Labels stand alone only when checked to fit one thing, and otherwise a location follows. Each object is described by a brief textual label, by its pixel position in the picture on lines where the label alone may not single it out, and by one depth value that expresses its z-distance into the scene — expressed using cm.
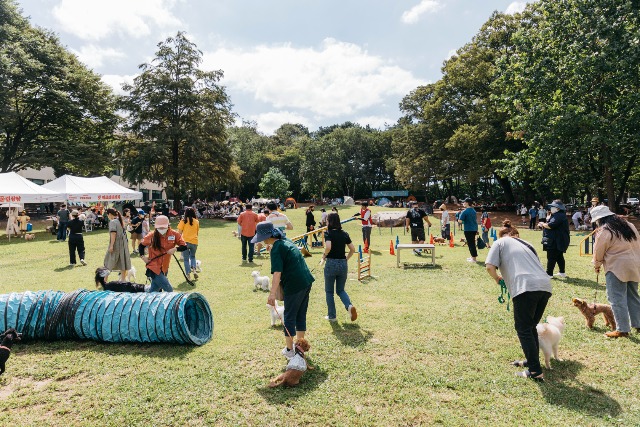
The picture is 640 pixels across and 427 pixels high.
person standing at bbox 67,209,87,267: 1147
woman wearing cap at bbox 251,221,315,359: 456
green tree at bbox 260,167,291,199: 4944
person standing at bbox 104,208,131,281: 862
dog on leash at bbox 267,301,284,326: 607
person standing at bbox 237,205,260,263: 1220
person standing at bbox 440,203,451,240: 1834
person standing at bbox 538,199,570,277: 851
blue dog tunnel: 549
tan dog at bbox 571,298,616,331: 589
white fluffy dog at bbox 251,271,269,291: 852
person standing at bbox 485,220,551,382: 424
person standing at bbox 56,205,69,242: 1602
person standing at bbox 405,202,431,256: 1348
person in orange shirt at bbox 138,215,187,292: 689
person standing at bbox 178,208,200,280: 977
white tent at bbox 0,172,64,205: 1739
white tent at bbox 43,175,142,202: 2075
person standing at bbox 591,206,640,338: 551
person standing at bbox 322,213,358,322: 618
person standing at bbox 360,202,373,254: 1399
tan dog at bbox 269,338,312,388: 432
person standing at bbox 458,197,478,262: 1145
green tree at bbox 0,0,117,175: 2664
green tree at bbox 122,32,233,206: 3262
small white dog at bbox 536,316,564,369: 462
